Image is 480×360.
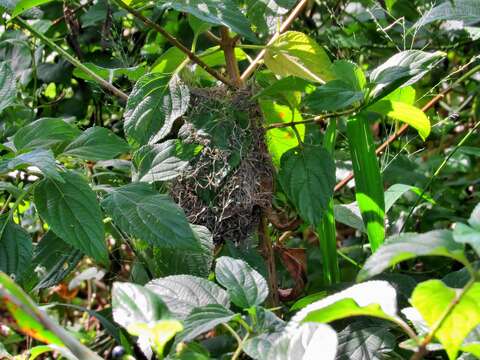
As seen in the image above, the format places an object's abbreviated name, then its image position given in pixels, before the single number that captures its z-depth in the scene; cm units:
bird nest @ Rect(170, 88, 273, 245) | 107
